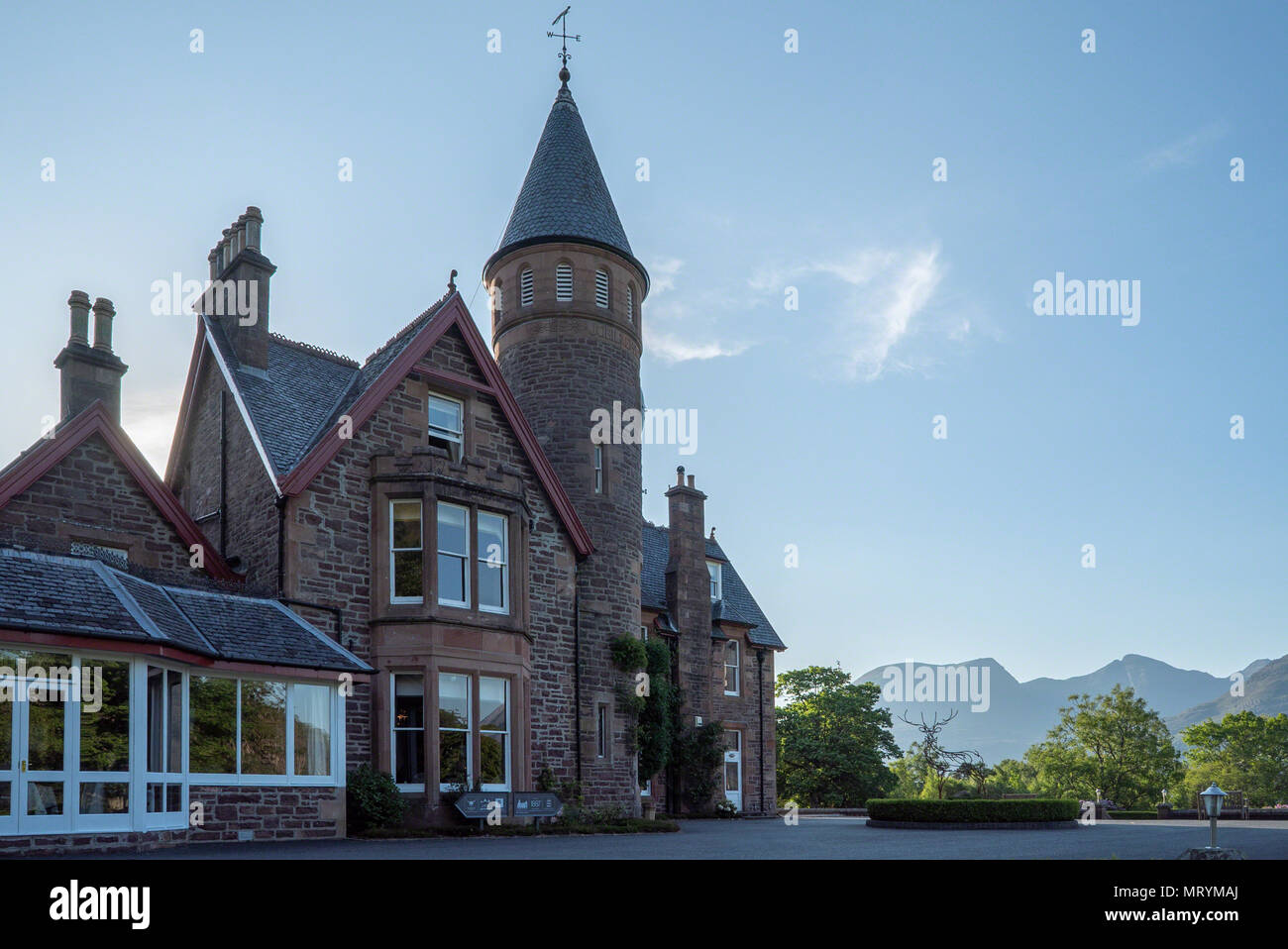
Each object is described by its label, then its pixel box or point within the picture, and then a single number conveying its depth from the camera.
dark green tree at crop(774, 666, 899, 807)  56.03
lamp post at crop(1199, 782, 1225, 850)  14.80
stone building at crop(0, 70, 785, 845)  20.75
